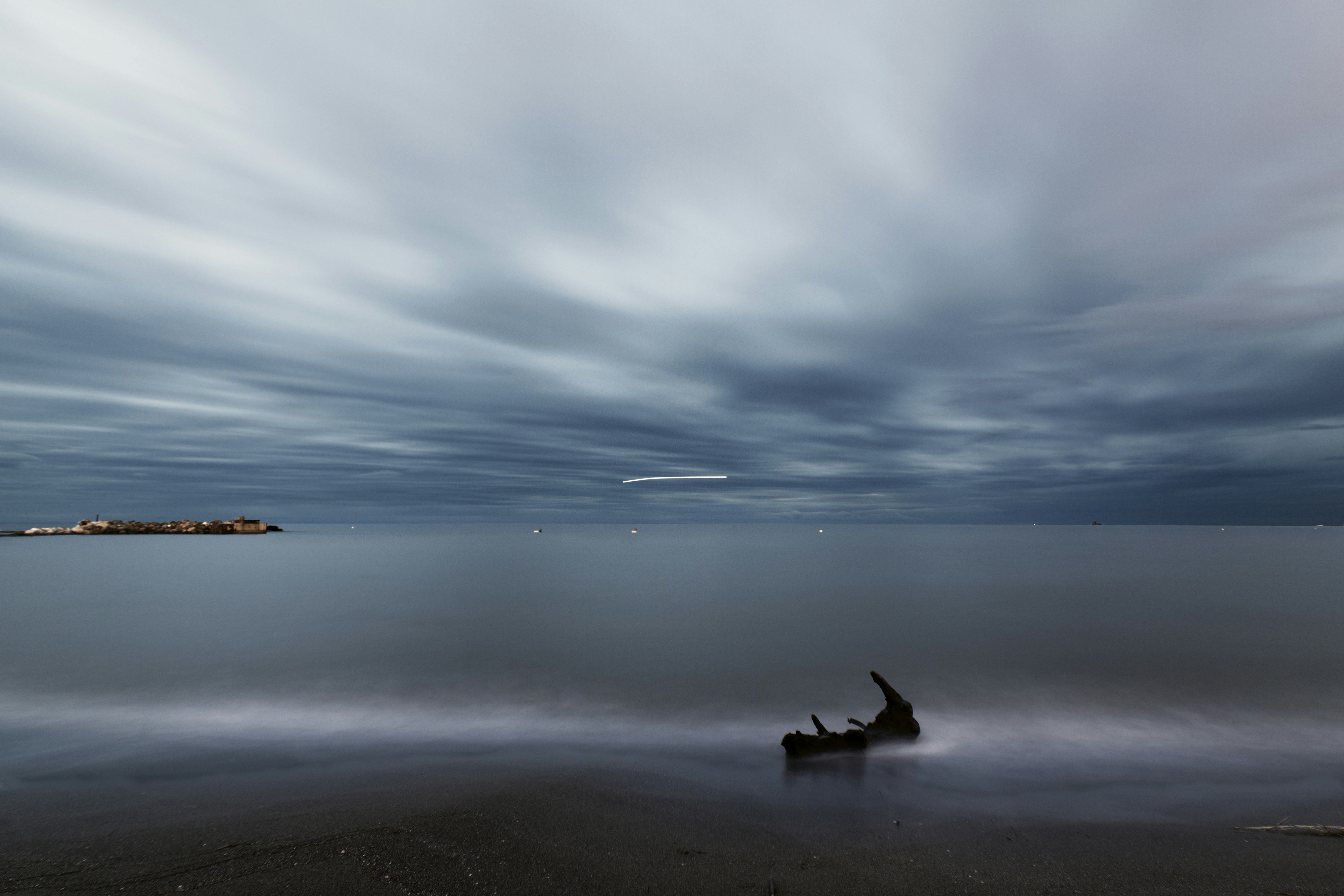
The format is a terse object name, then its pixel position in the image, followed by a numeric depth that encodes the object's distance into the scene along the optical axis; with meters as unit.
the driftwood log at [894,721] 10.63
